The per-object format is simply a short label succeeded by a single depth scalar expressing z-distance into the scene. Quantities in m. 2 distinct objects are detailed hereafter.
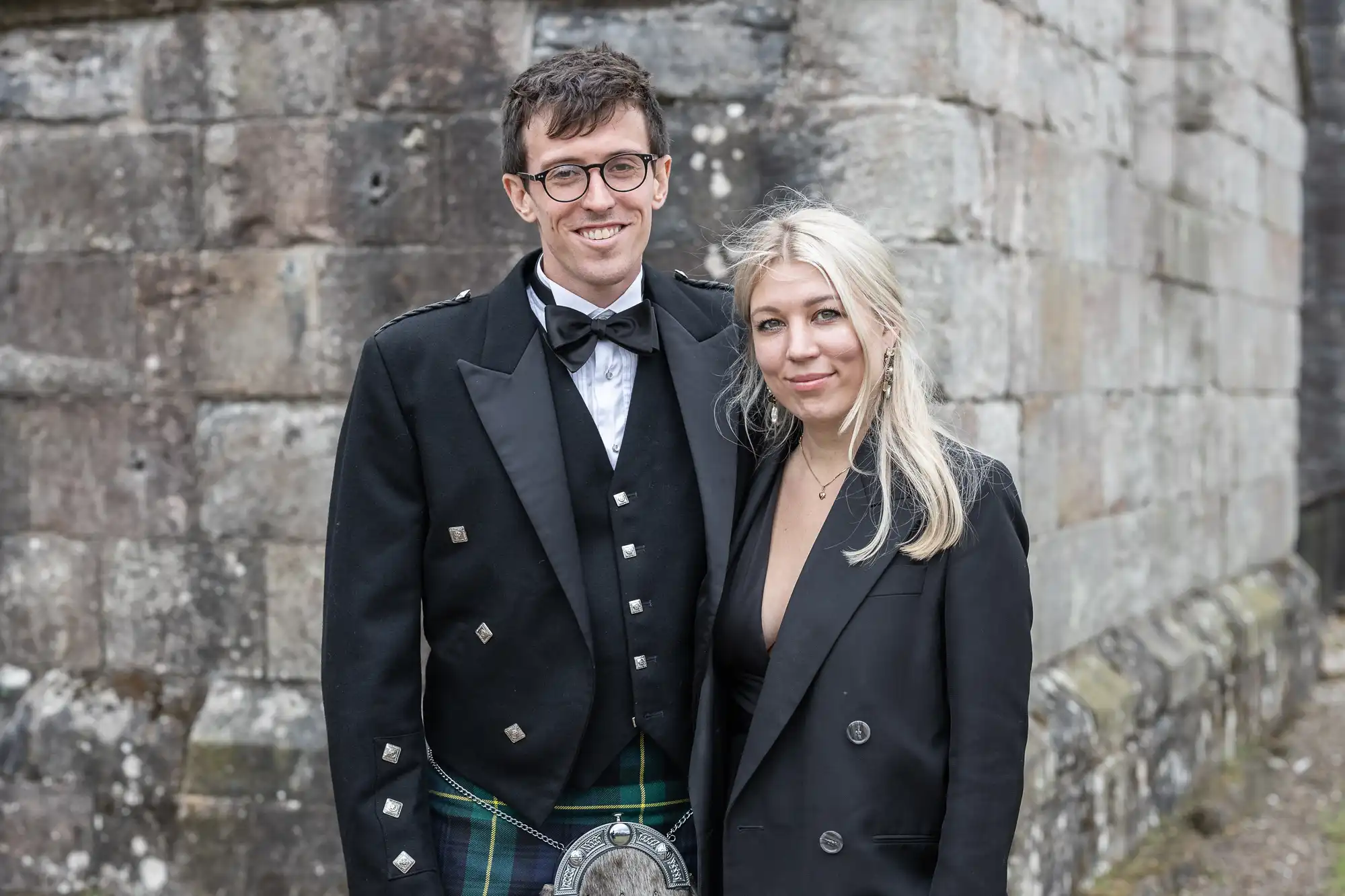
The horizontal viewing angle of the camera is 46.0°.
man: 2.48
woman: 2.32
